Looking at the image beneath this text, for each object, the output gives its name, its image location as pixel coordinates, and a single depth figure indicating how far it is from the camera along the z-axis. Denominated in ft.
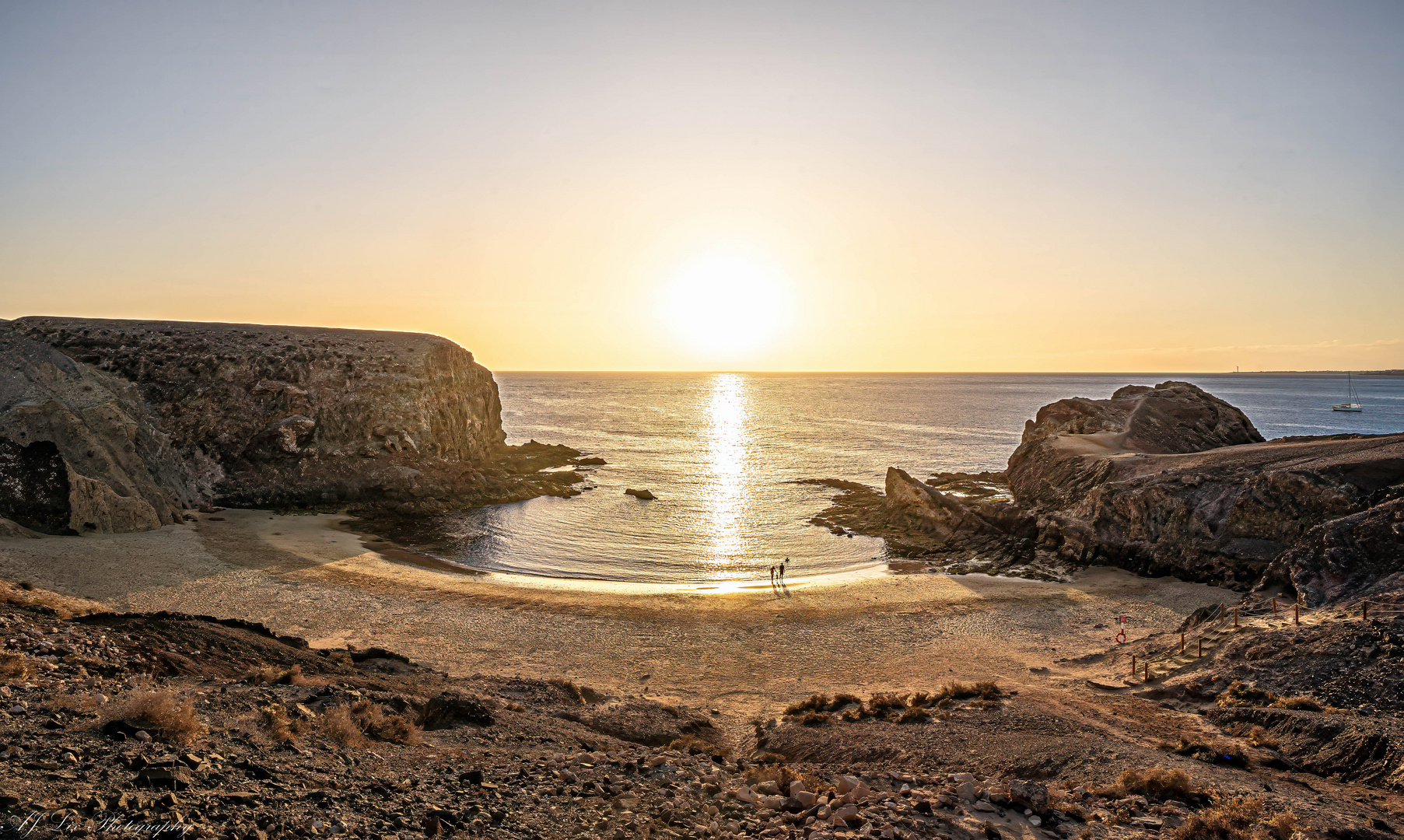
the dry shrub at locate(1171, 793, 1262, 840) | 33.68
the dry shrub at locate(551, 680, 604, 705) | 56.87
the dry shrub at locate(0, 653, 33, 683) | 36.01
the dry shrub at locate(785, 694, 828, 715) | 57.36
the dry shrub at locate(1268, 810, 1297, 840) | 33.27
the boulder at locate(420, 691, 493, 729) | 44.09
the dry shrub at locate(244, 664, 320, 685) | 44.78
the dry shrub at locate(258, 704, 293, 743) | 34.50
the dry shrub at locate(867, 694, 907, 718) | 55.52
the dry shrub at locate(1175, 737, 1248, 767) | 44.29
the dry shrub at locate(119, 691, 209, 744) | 31.04
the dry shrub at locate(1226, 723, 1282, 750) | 46.44
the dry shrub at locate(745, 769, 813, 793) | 40.24
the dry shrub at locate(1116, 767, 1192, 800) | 38.68
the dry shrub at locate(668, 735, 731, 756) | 46.21
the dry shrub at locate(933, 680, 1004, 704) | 57.26
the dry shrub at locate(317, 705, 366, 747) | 36.65
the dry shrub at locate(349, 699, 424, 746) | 39.17
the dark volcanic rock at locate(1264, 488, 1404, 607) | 67.46
